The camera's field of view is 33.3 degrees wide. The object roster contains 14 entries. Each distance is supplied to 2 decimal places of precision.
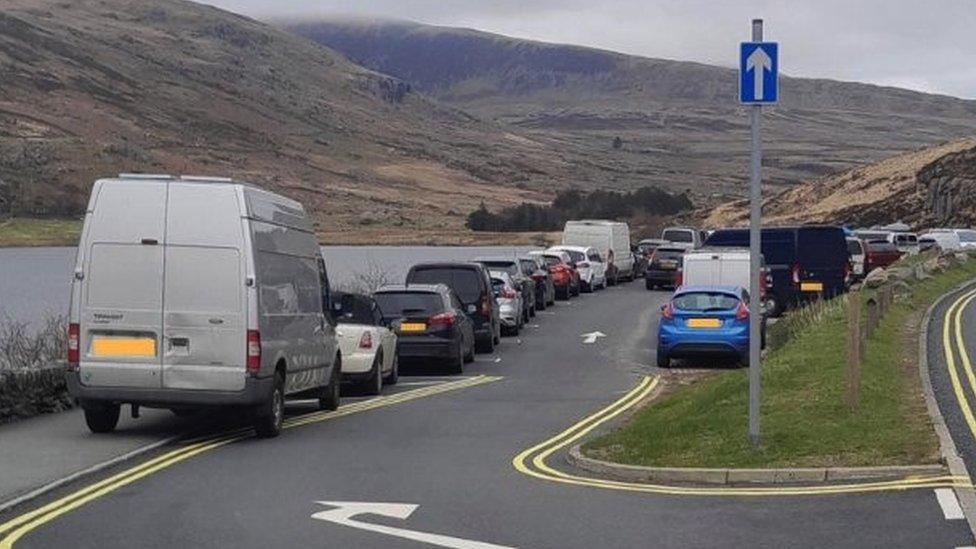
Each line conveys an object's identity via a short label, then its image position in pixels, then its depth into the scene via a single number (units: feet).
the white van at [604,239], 181.88
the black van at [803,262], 122.52
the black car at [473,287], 101.04
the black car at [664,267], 171.53
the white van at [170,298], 54.44
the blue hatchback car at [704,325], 87.40
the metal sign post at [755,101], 46.06
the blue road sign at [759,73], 46.03
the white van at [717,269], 106.32
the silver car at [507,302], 115.55
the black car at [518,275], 126.72
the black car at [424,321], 87.45
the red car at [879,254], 172.21
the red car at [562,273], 155.22
